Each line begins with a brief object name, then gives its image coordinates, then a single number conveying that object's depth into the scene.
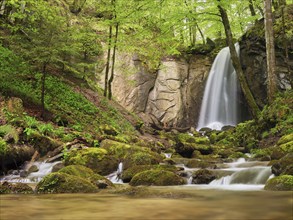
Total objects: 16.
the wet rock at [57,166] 9.06
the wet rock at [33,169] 9.28
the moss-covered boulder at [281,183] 5.68
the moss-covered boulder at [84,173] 6.85
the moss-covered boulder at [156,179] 7.23
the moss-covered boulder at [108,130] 14.32
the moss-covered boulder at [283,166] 6.71
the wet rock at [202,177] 7.84
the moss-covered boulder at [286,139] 10.55
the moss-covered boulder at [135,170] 8.29
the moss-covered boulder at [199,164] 9.85
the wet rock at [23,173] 8.77
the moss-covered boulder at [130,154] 9.66
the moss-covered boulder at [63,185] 5.86
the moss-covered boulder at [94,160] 9.05
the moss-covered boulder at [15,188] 5.71
